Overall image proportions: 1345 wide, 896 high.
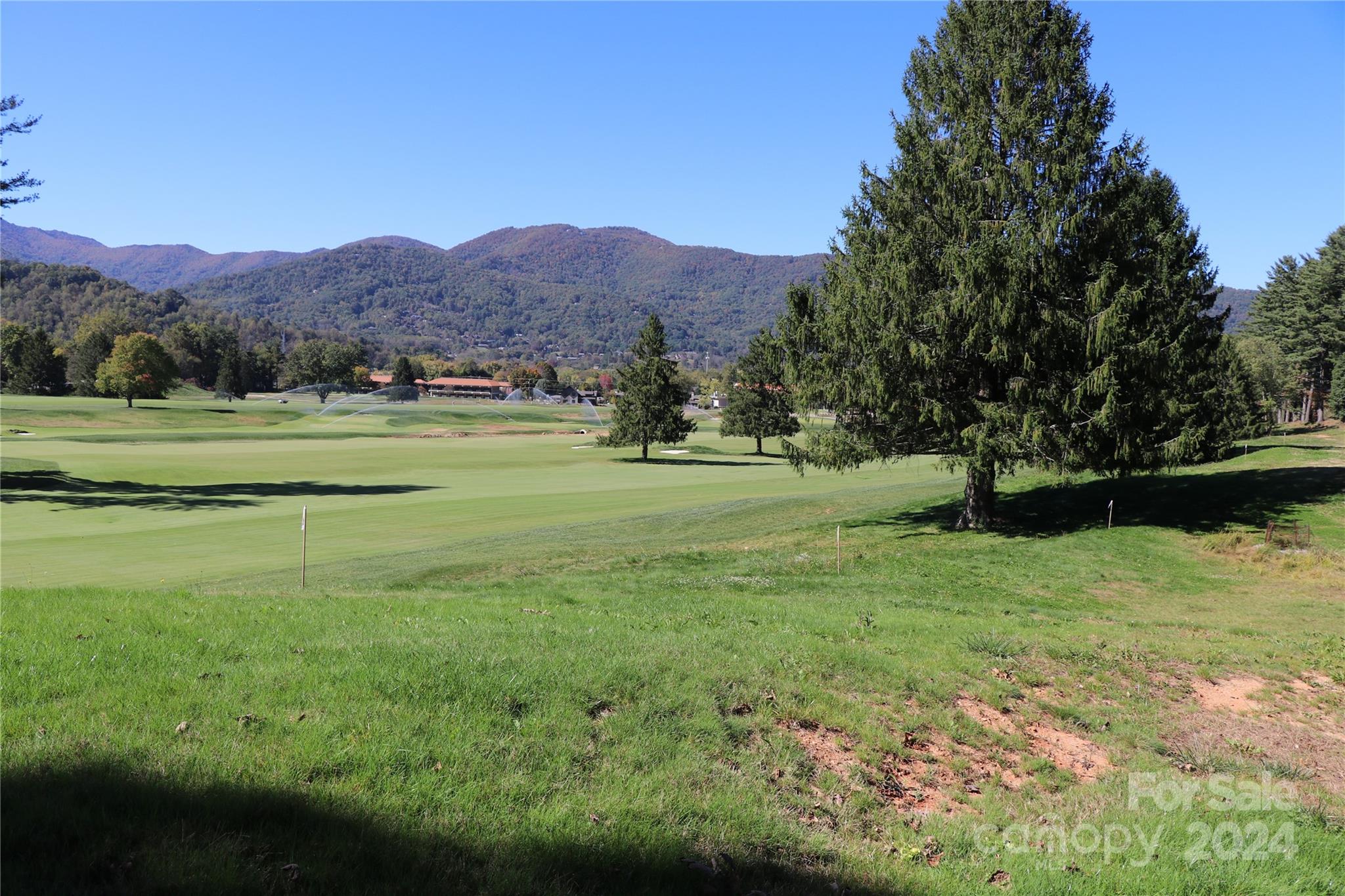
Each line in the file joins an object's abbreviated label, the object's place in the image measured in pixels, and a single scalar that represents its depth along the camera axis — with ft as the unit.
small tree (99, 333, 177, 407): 370.32
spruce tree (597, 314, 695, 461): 238.68
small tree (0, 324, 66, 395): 451.94
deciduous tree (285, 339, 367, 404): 633.20
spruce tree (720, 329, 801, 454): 265.95
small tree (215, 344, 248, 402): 539.70
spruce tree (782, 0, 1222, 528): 76.28
